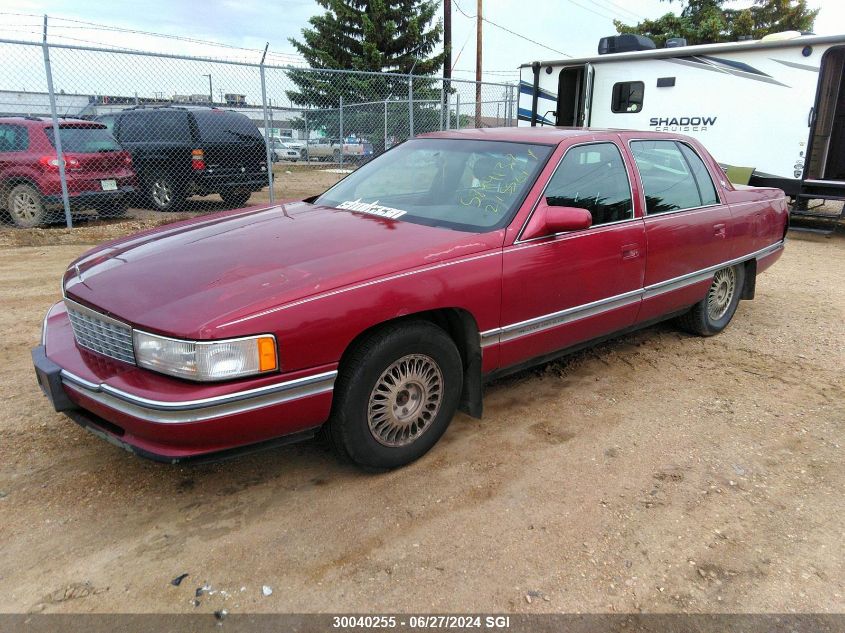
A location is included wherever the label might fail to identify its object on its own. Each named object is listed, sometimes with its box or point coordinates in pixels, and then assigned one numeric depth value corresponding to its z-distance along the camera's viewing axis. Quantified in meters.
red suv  8.52
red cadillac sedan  2.47
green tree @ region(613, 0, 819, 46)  23.78
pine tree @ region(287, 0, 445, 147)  25.36
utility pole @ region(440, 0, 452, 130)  23.86
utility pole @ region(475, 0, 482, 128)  24.28
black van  10.32
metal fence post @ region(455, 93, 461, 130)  14.66
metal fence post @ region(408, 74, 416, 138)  12.10
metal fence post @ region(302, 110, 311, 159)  18.45
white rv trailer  9.33
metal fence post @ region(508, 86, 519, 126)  15.39
